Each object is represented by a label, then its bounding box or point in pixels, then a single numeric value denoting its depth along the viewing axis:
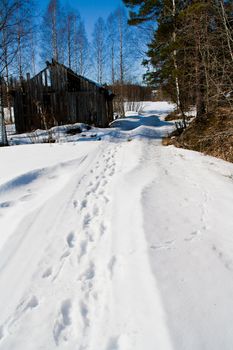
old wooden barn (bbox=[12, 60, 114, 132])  16.28
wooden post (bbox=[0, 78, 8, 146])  11.78
